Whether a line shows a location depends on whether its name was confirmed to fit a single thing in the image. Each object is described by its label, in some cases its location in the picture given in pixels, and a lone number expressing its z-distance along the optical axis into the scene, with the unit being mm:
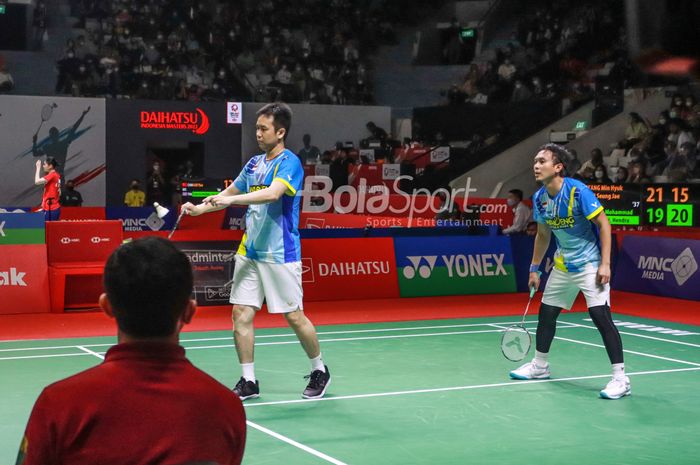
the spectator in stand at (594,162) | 19889
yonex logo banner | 14312
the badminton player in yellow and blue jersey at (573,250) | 7645
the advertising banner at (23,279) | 12148
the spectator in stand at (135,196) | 24594
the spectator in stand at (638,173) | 19219
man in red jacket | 2119
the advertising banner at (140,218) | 21500
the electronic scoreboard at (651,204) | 14758
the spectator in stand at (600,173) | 19312
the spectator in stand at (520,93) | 27297
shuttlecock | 6163
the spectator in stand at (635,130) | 22562
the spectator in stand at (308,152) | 28953
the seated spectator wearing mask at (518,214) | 17859
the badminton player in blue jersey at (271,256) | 7168
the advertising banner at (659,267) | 14312
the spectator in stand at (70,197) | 23656
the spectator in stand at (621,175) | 18891
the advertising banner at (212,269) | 12703
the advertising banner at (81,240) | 12750
